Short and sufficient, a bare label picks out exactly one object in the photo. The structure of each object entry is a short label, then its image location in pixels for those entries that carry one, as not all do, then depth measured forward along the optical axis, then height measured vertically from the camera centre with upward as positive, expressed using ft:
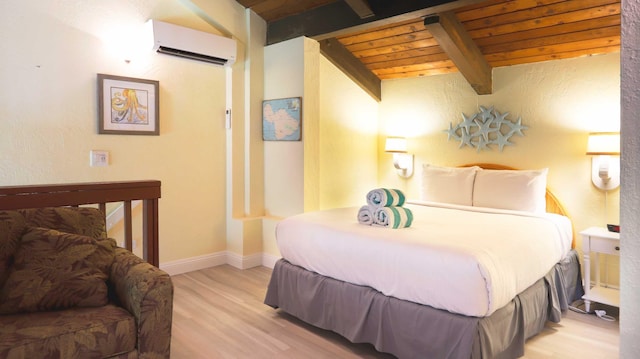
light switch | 11.75 +0.51
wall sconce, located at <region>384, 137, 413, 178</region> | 15.93 +0.70
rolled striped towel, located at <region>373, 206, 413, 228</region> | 9.10 -0.92
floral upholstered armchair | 5.54 -1.72
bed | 7.06 -1.97
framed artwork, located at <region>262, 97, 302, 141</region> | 13.71 +1.82
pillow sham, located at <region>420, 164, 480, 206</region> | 13.19 -0.34
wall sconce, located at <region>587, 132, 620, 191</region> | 11.00 +0.41
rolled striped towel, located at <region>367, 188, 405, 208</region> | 9.52 -0.53
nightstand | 10.16 -1.88
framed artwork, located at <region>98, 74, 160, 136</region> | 11.86 +2.00
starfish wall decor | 13.62 +1.41
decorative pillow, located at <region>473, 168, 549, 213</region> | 11.97 -0.48
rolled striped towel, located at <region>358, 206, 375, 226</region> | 9.50 -0.91
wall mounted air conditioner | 12.26 +3.90
